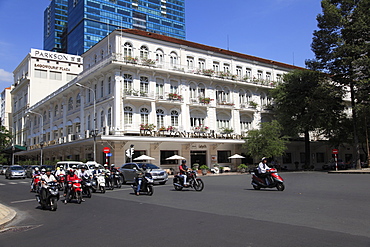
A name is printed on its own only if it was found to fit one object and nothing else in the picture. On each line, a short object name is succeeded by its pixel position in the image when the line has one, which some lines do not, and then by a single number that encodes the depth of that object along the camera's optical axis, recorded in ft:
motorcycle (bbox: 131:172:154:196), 53.11
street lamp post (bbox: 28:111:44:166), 183.57
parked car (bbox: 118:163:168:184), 75.61
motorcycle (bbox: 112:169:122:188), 70.38
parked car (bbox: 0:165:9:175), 160.64
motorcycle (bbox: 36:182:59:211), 39.34
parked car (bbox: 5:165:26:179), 113.91
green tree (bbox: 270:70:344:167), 126.00
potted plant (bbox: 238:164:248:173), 133.39
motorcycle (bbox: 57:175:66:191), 65.74
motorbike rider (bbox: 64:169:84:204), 46.06
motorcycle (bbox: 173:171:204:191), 57.06
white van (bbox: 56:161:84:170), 88.56
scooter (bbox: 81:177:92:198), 51.60
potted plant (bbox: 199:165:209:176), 122.93
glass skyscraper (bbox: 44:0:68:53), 397.60
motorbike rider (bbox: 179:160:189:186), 57.62
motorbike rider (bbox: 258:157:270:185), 53.83
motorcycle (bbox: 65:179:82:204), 45.98
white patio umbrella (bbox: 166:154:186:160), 118.93
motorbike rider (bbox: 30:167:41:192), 51.60
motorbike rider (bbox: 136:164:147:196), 53.54
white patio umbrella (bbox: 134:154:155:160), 108.88
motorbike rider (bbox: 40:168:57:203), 39.96
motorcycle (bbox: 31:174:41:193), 54.02
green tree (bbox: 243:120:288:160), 129.29
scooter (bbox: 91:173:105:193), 60.70
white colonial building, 118.52
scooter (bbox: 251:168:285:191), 53.01
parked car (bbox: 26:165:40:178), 115.88
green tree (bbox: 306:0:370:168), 111.14
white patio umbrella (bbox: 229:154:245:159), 133.88
